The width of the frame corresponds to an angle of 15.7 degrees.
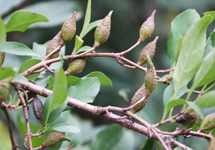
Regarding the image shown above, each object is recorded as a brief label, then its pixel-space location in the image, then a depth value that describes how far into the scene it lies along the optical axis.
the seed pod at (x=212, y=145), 0.48
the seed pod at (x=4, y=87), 0.44
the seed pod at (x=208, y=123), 0.49
